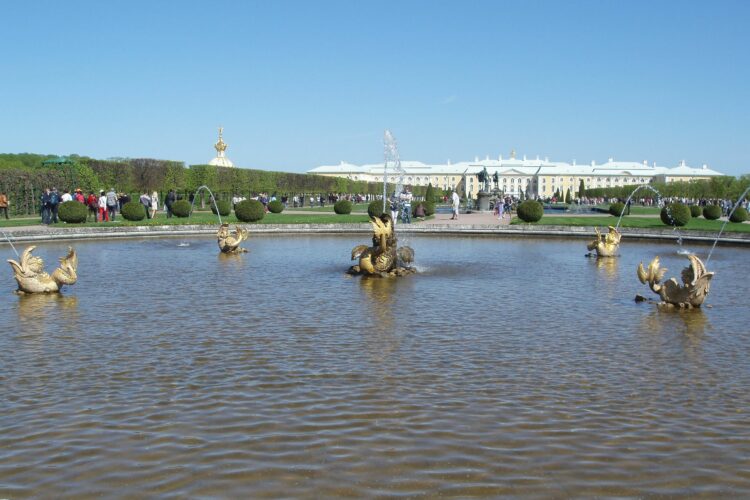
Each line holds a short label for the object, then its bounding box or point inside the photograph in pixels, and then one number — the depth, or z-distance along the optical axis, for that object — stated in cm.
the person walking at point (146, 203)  2619
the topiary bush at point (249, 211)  2477
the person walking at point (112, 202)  2409
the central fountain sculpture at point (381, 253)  1129
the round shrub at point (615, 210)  3091
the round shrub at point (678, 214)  2170
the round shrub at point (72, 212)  2212
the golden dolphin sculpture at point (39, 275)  940
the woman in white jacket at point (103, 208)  2386
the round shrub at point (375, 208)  2581
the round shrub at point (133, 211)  2334
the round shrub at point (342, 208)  3067
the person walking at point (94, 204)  2408
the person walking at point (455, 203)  2910
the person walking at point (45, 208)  2257
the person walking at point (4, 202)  2538
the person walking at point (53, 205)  2248
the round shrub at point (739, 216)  2522
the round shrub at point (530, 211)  2427
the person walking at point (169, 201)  2745
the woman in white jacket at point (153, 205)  2719
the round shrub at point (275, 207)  3441
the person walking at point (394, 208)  2377
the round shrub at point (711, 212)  2816
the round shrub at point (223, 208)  3023
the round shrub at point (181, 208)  2689
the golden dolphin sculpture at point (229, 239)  1522
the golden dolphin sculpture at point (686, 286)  840
